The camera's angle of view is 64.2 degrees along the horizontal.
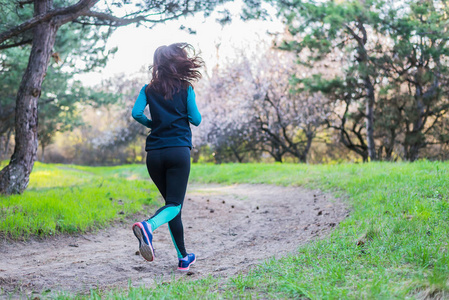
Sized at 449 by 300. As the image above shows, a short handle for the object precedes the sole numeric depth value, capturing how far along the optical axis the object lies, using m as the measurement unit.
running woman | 3.28
